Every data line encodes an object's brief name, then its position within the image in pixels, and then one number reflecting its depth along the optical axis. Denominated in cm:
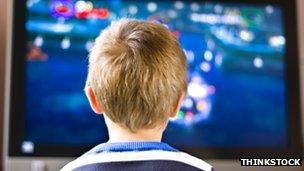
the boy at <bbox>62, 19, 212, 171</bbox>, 99
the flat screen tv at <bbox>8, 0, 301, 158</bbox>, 180
